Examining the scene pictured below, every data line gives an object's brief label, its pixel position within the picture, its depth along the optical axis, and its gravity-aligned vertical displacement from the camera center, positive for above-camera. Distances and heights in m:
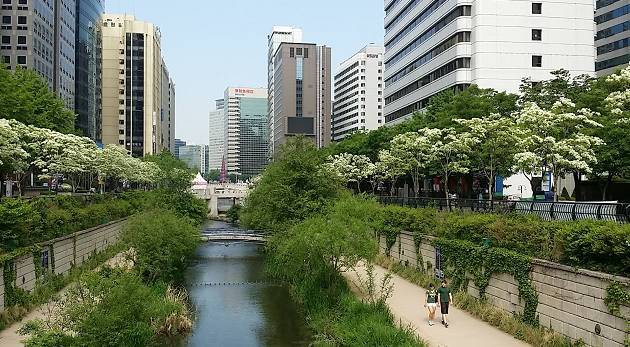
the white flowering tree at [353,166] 66.33 +1.26
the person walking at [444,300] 25.92 -5.19
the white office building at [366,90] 187.75 +27.26
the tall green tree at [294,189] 39.75 -0.78
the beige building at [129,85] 160.75 +24.39
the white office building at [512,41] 69.44 +15.73
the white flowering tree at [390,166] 53.07 +1.10
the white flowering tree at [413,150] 47.11 +2.26
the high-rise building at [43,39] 93.50 +22.30
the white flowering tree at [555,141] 31.61 +1.92
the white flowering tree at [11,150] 38.75 +1.73
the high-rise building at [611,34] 87.44 +21.27
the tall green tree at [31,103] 48.56 +6.56
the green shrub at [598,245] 19.31 -2.24
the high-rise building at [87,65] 123.50 +23.98
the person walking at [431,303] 26.19 -5.36
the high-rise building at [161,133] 191.02 +14.02
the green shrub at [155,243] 35.66 -3.95
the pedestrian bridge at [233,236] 62.11 -6.08
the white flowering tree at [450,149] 42.03 +2.08
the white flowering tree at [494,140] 38.06 +2.41
